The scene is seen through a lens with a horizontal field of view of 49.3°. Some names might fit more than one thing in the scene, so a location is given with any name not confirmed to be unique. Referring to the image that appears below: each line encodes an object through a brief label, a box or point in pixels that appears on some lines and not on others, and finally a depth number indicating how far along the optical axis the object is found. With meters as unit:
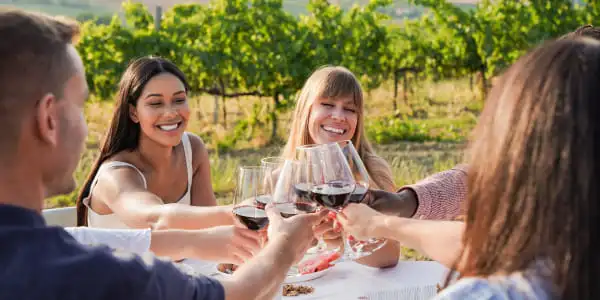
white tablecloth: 2.11
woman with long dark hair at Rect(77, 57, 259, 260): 2.75
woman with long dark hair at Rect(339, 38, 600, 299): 1.07
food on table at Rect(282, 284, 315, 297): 2.08
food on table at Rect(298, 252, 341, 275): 2.22
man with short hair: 1.12
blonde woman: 3.26
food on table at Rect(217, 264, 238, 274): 2.18
